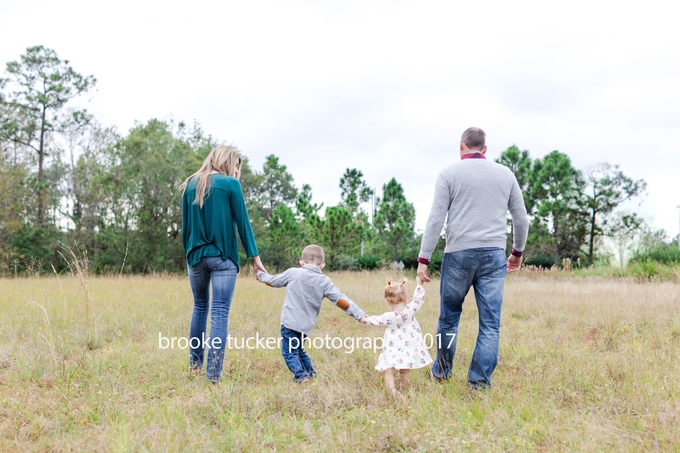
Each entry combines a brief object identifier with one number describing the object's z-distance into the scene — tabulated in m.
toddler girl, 3.85
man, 3.79
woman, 4.05
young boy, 4.21
